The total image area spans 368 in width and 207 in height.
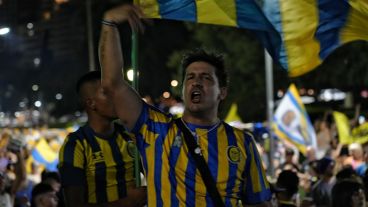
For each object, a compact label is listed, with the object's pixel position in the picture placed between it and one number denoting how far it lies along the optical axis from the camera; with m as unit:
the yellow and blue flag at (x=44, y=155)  17.58
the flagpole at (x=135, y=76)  5.48
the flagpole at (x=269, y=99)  17.03
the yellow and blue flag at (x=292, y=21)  6.06
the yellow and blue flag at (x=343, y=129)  15.57
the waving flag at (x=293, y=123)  16.55
